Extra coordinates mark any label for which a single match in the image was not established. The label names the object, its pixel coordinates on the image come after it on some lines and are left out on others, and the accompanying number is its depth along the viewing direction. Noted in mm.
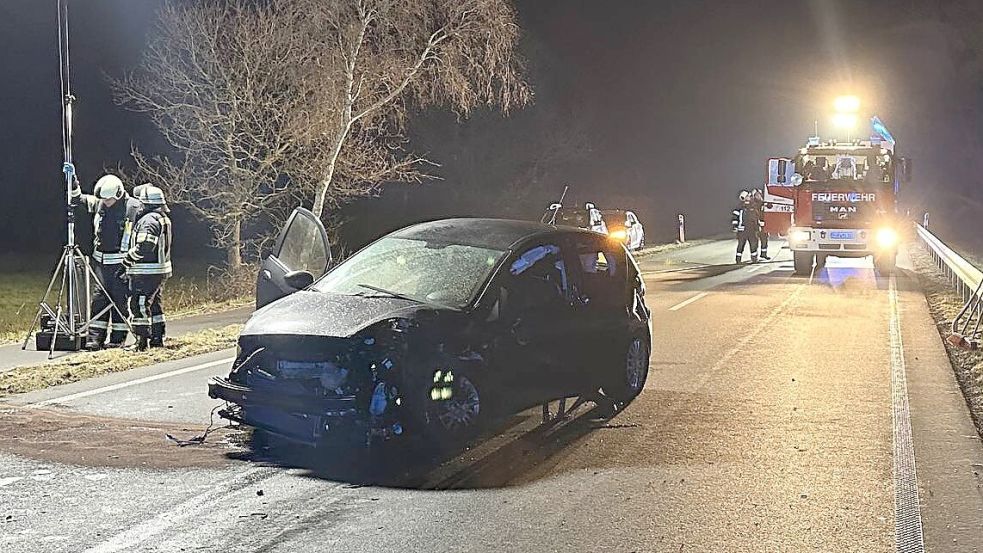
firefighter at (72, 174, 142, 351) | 11461
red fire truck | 23234
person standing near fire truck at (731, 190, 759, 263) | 27641
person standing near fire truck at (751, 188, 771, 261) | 27484
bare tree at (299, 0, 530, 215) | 19516
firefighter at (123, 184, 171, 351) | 11320
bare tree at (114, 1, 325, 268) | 19344
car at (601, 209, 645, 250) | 31578
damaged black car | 6797
